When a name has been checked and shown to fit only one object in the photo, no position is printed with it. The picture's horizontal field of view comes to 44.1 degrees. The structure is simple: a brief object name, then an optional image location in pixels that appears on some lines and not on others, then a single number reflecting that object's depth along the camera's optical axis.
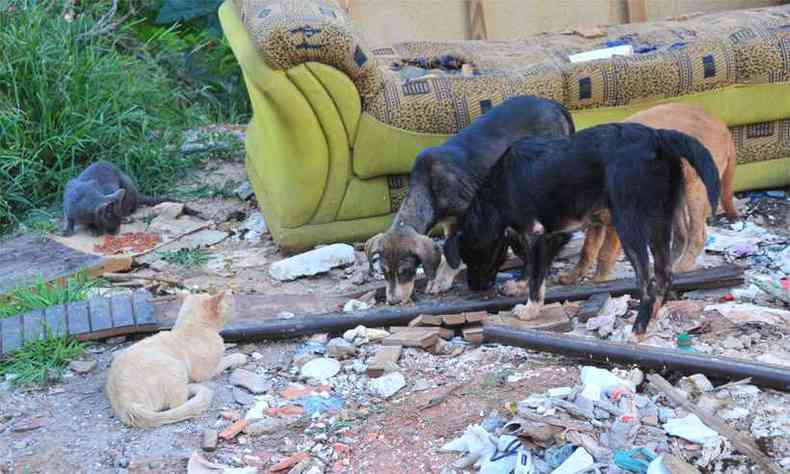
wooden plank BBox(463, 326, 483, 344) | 5.03
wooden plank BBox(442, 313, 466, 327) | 5.18
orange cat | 4.35
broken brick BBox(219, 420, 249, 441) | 4.23
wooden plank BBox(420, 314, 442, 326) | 5.20
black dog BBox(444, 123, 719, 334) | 4.71
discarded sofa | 6.13
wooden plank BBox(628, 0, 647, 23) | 8.96
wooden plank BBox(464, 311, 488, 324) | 5.20
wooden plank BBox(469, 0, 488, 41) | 8.93
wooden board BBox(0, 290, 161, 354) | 5.10
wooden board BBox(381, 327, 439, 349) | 4.97
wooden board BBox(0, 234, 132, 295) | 6.21
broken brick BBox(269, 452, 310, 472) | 3.98
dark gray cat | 7.10
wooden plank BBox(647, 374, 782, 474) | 3.65
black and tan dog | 5.81
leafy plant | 10.55
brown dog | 5.68
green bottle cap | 4.75
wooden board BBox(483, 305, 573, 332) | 5.05
